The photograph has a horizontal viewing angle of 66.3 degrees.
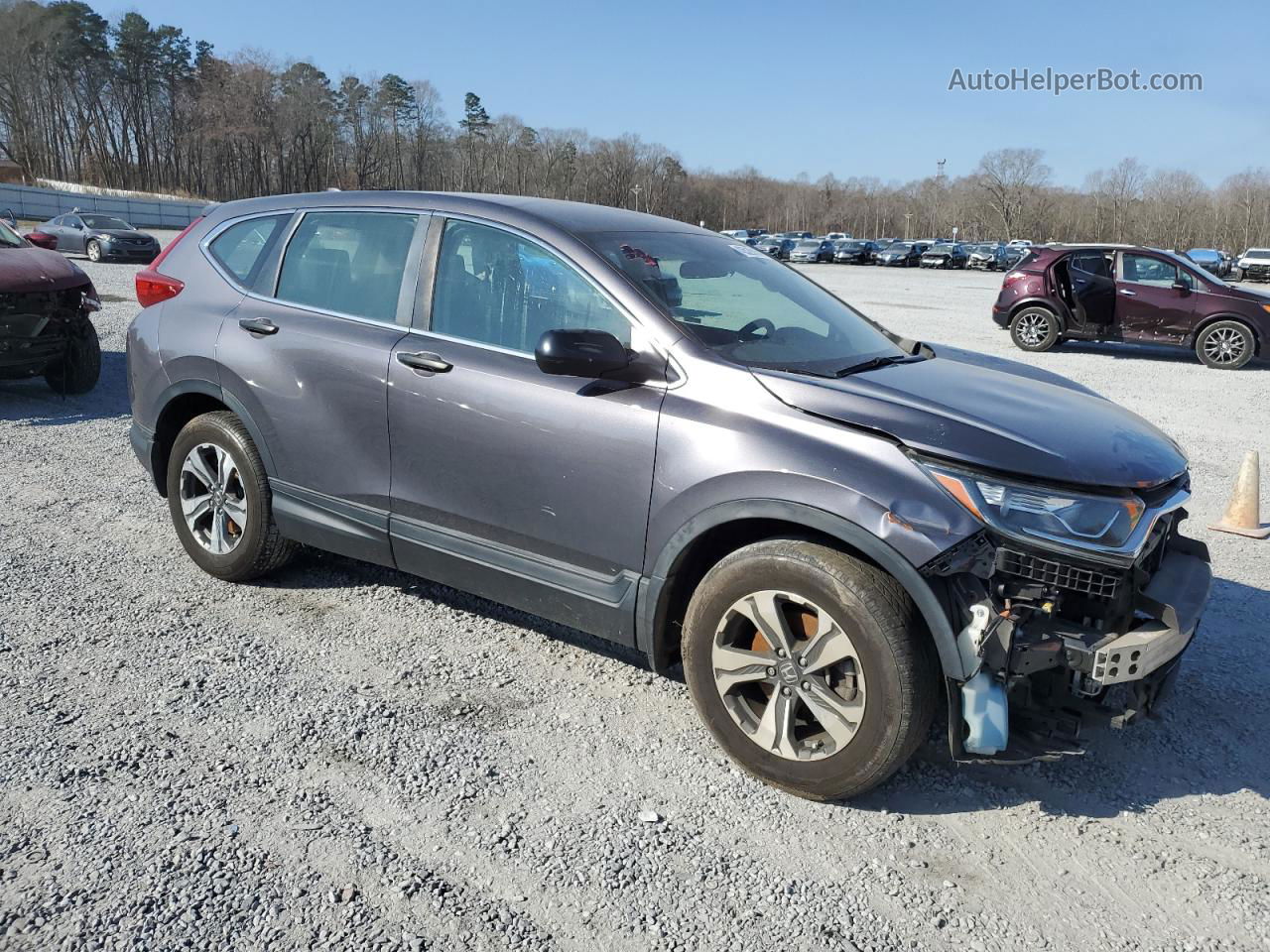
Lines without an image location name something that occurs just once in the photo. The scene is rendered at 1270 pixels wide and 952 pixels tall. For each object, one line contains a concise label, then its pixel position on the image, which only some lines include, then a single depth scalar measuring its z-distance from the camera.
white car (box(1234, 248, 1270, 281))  44.50
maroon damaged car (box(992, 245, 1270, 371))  14.21
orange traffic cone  6.04
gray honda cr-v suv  2.86
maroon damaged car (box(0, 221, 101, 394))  7.99
